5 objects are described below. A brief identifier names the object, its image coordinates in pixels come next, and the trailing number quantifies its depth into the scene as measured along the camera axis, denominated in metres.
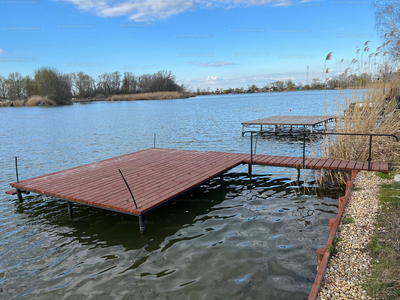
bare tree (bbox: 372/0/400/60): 11.39
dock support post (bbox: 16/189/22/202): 6.79
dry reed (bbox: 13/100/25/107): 58.69
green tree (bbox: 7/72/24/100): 67.81
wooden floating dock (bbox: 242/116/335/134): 15.88
